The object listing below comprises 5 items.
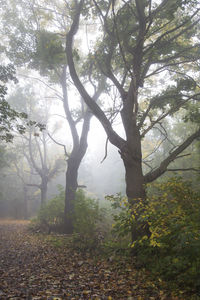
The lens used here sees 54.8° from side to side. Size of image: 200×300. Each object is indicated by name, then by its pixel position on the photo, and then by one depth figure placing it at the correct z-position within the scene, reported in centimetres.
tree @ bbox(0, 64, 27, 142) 567
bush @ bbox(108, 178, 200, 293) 338
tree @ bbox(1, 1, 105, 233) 885
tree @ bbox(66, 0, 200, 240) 559
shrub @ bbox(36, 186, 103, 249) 652
